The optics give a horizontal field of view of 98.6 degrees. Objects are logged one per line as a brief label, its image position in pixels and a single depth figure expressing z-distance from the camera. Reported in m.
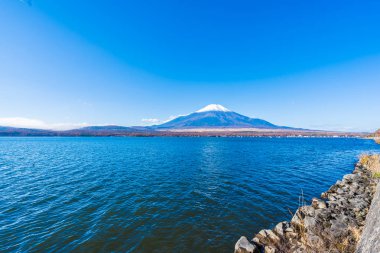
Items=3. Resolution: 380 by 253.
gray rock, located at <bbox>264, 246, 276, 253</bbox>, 7.37
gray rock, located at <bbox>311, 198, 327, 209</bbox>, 11.42
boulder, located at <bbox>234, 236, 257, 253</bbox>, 7.53
